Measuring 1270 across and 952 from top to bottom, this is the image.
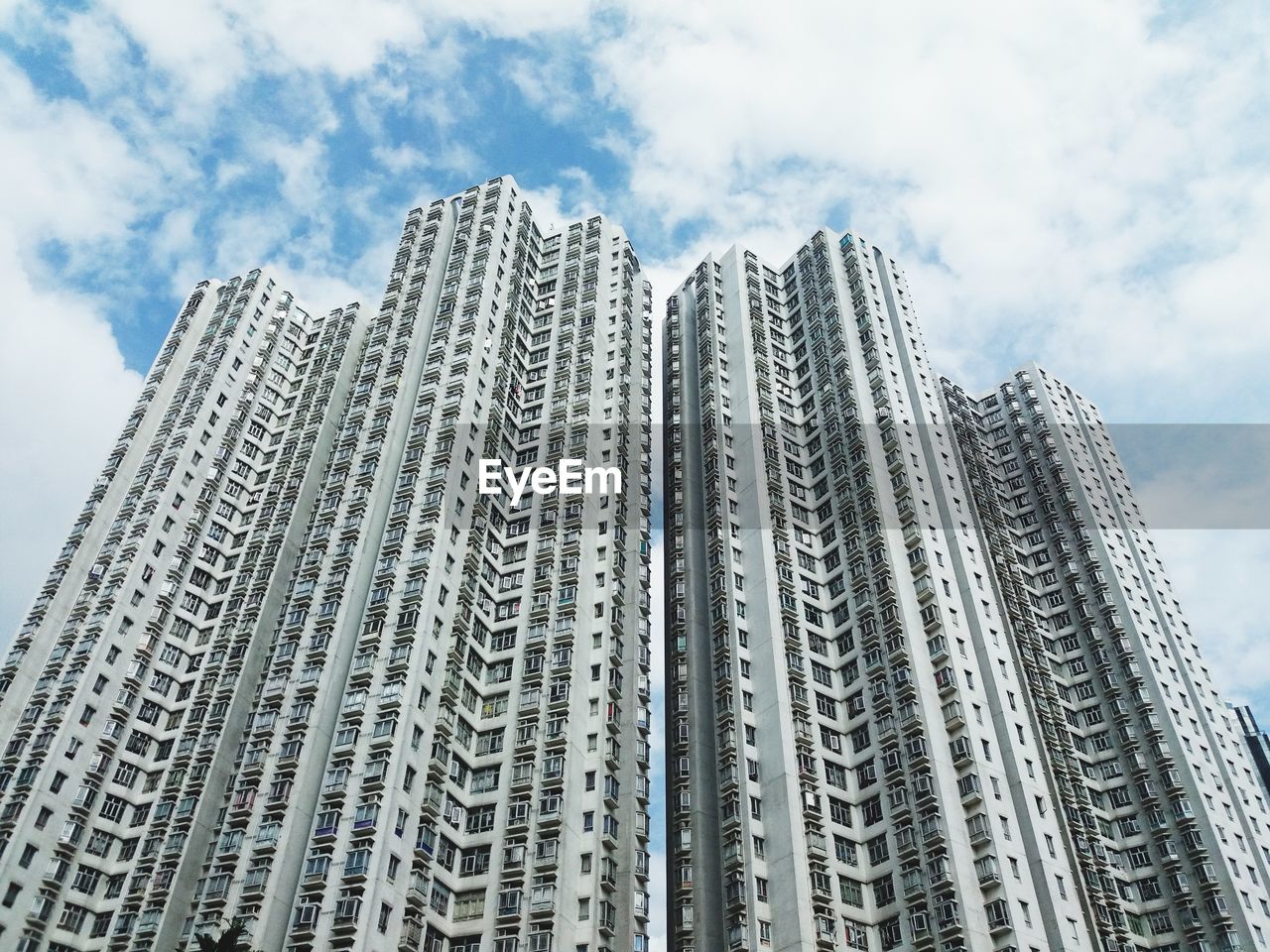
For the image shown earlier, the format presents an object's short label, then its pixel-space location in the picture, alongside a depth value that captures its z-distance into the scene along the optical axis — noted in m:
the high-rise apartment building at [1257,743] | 88.62
